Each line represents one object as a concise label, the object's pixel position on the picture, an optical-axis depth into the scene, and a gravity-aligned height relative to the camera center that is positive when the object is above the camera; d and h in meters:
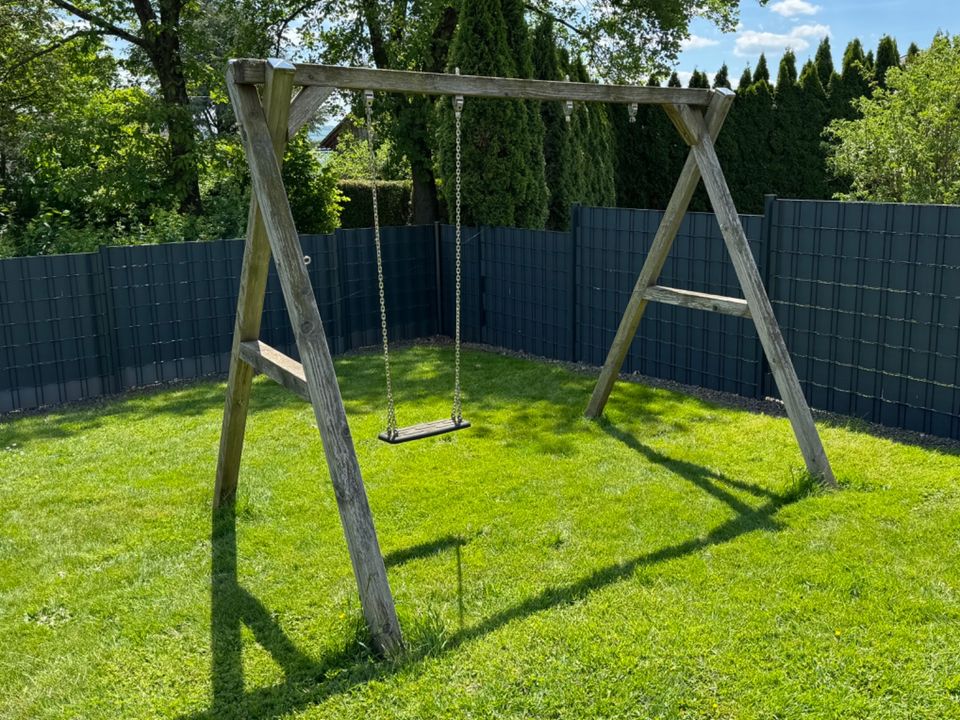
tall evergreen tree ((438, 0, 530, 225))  10.31 +0.89
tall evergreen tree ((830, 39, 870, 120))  16.69 +2.19
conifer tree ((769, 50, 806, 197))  16.80 +1.49
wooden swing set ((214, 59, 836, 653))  3.72 -0.30
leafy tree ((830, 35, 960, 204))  8.67 +0.66
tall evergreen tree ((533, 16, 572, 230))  12.60 +1.03
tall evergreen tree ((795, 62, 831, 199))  16.77 +1.54
